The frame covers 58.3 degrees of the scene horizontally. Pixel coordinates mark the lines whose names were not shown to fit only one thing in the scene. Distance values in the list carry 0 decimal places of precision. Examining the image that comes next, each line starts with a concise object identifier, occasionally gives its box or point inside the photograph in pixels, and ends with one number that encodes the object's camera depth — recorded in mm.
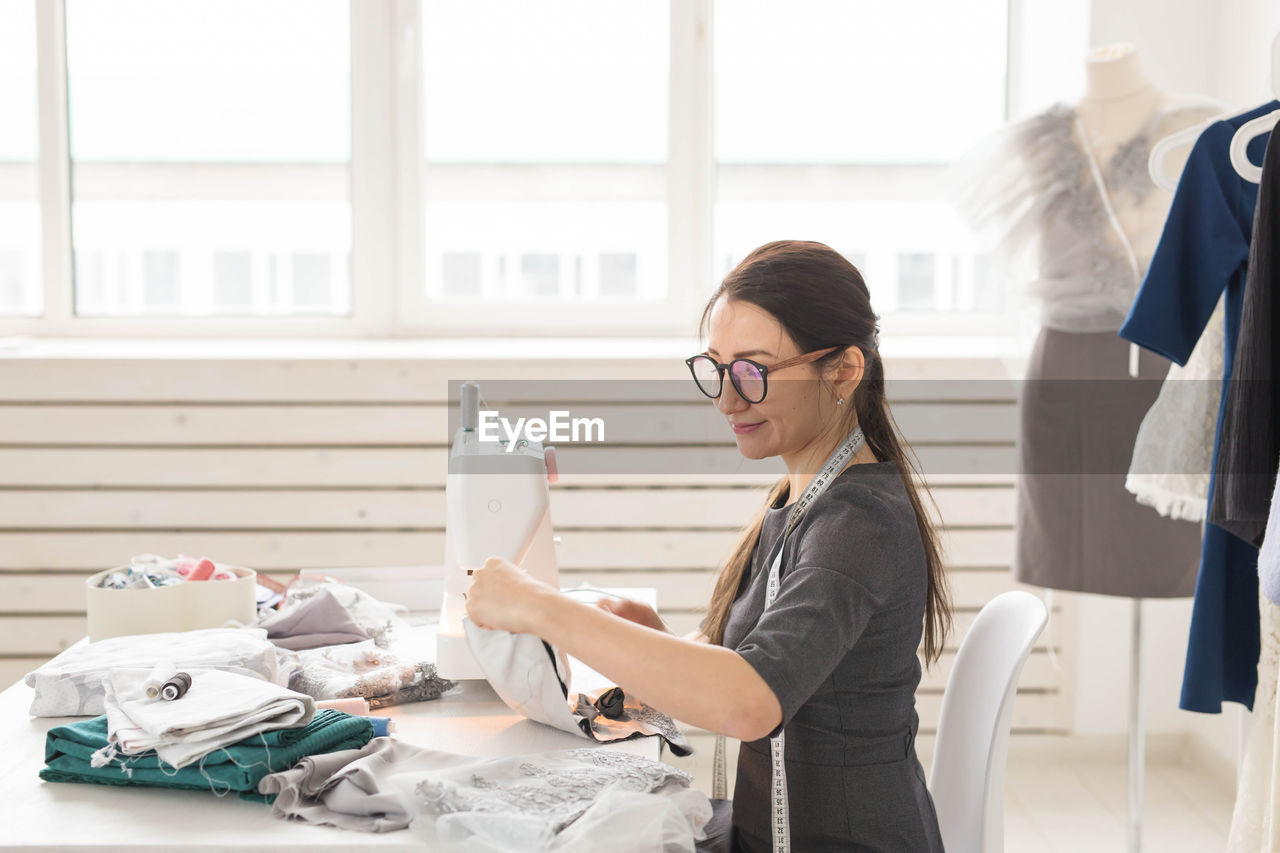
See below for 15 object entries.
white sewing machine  1439
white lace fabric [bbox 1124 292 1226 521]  2014
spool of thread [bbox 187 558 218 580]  1715
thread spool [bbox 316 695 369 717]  1395
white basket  1606
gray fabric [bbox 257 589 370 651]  1640
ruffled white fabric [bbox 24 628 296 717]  1406
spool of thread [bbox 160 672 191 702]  1268
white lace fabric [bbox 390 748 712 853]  1093
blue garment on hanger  1926
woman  1211
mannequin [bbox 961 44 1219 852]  2521
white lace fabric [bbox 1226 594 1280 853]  1756
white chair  1540
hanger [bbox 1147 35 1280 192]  1833
